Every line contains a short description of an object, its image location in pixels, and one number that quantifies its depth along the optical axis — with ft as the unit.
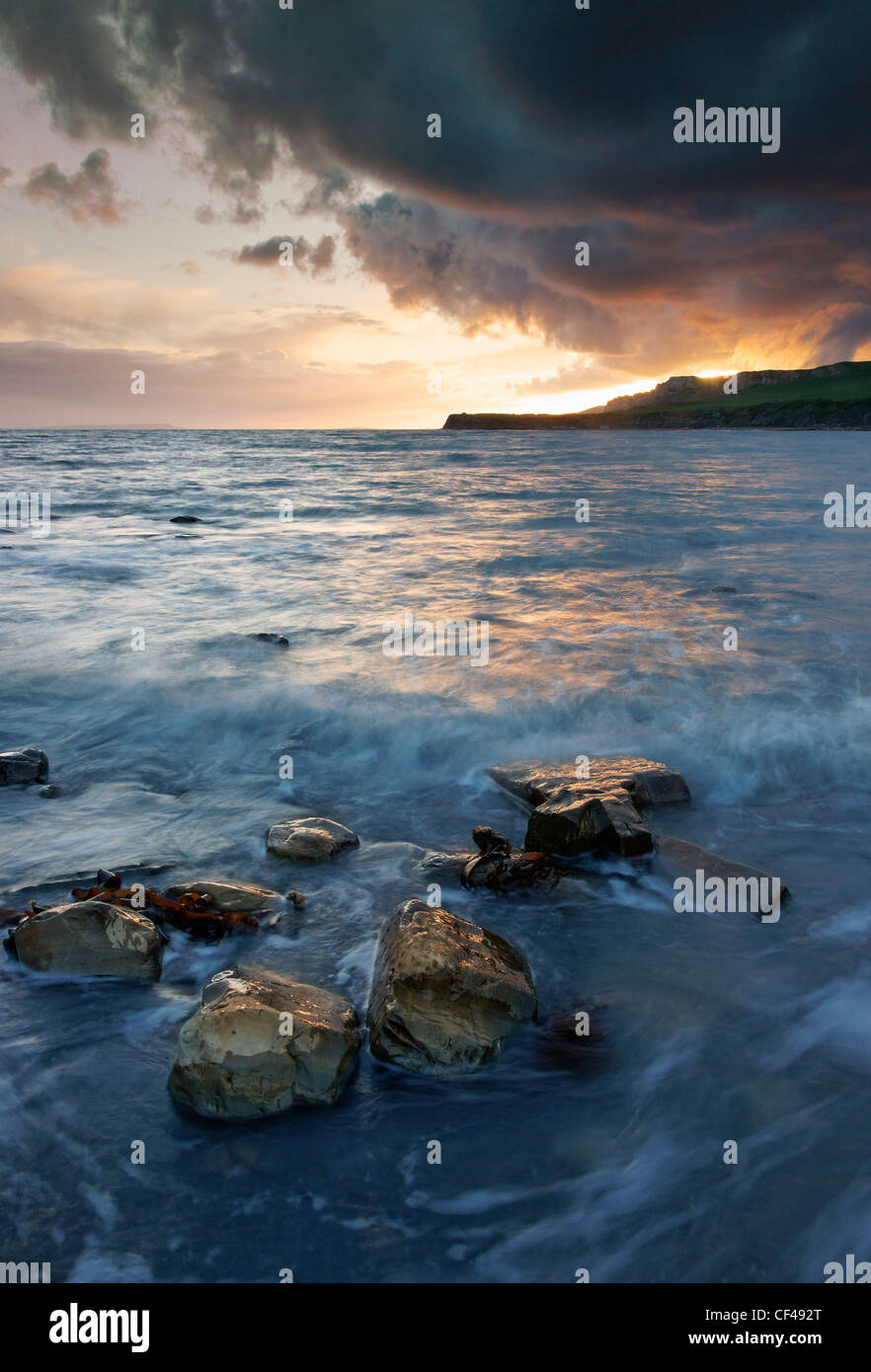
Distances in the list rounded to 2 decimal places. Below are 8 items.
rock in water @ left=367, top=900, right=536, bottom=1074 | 10.38
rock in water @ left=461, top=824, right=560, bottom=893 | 15.05
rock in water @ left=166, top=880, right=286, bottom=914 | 14.11
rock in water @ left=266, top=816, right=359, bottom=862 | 16.10
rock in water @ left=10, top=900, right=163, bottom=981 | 12.29
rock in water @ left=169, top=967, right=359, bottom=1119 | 9.55
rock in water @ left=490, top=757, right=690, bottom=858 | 15.72
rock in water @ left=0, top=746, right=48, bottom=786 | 19.83
